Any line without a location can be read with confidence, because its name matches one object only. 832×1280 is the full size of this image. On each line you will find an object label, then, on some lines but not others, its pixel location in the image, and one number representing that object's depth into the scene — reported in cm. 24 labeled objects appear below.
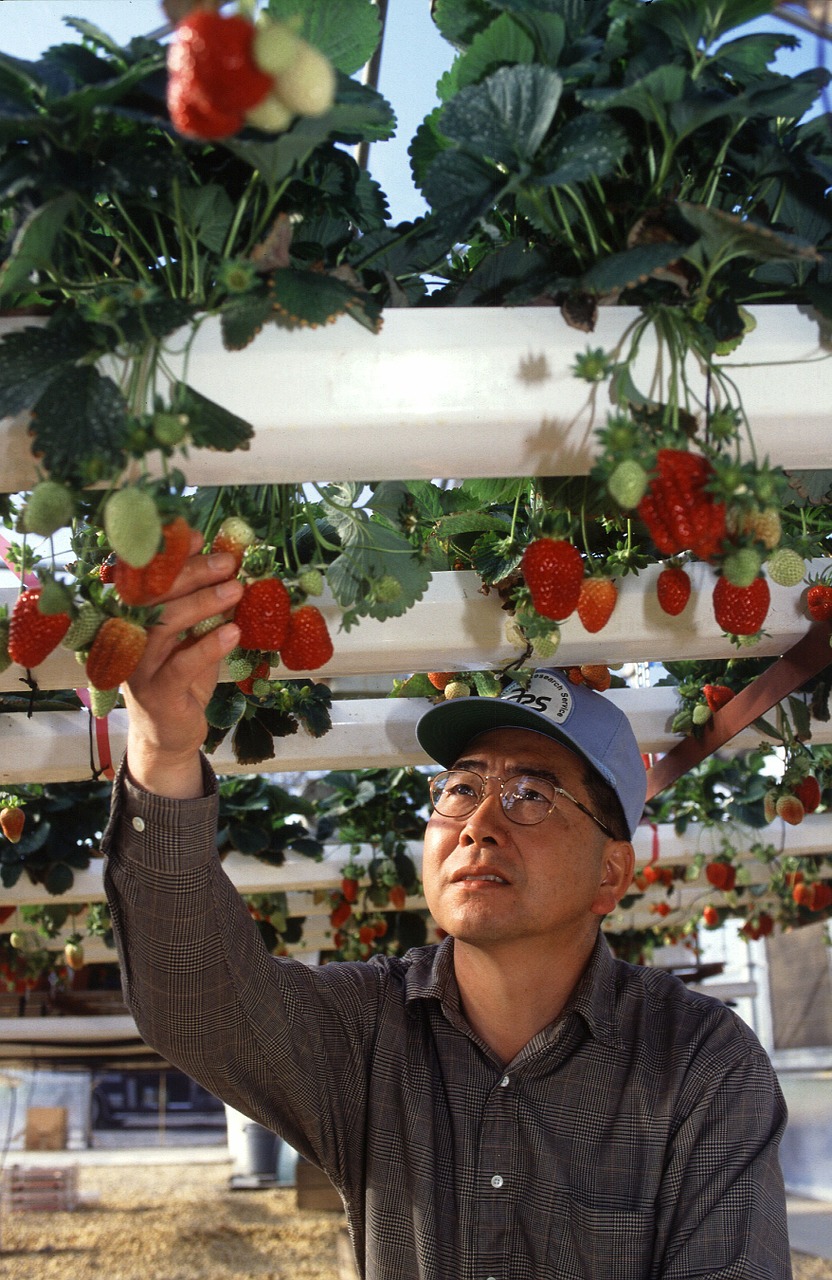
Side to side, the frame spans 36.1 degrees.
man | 162
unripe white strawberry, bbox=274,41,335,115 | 76
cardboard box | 1576
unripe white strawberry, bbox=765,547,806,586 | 163
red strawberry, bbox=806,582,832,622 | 253
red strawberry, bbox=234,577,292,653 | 152
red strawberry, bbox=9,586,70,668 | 142
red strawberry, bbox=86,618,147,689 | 133
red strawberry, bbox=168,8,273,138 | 76
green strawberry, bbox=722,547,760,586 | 130
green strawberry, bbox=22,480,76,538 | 118
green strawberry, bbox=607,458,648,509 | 120
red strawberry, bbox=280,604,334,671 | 162
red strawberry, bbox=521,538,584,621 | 157
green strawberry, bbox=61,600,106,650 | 137
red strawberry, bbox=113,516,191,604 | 119
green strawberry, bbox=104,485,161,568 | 111
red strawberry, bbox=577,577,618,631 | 172
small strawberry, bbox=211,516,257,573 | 147
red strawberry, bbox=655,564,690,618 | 171
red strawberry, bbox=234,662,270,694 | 216
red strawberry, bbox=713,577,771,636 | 157
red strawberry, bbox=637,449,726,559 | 125
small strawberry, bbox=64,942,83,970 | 641
